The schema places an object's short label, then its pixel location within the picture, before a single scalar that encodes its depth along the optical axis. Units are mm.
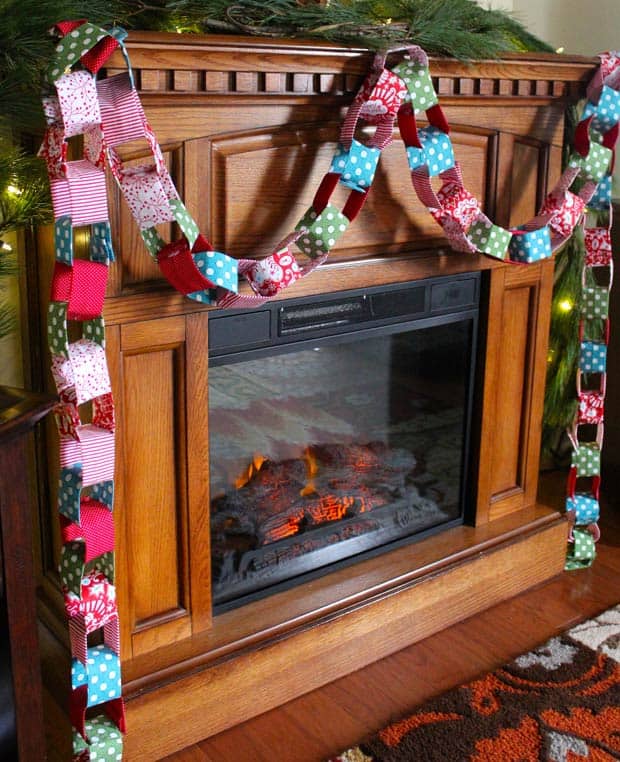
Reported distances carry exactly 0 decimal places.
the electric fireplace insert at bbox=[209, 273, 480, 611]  1897
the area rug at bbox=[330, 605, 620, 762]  1809
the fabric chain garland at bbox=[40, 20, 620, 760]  1442
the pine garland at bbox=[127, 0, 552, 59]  1665
